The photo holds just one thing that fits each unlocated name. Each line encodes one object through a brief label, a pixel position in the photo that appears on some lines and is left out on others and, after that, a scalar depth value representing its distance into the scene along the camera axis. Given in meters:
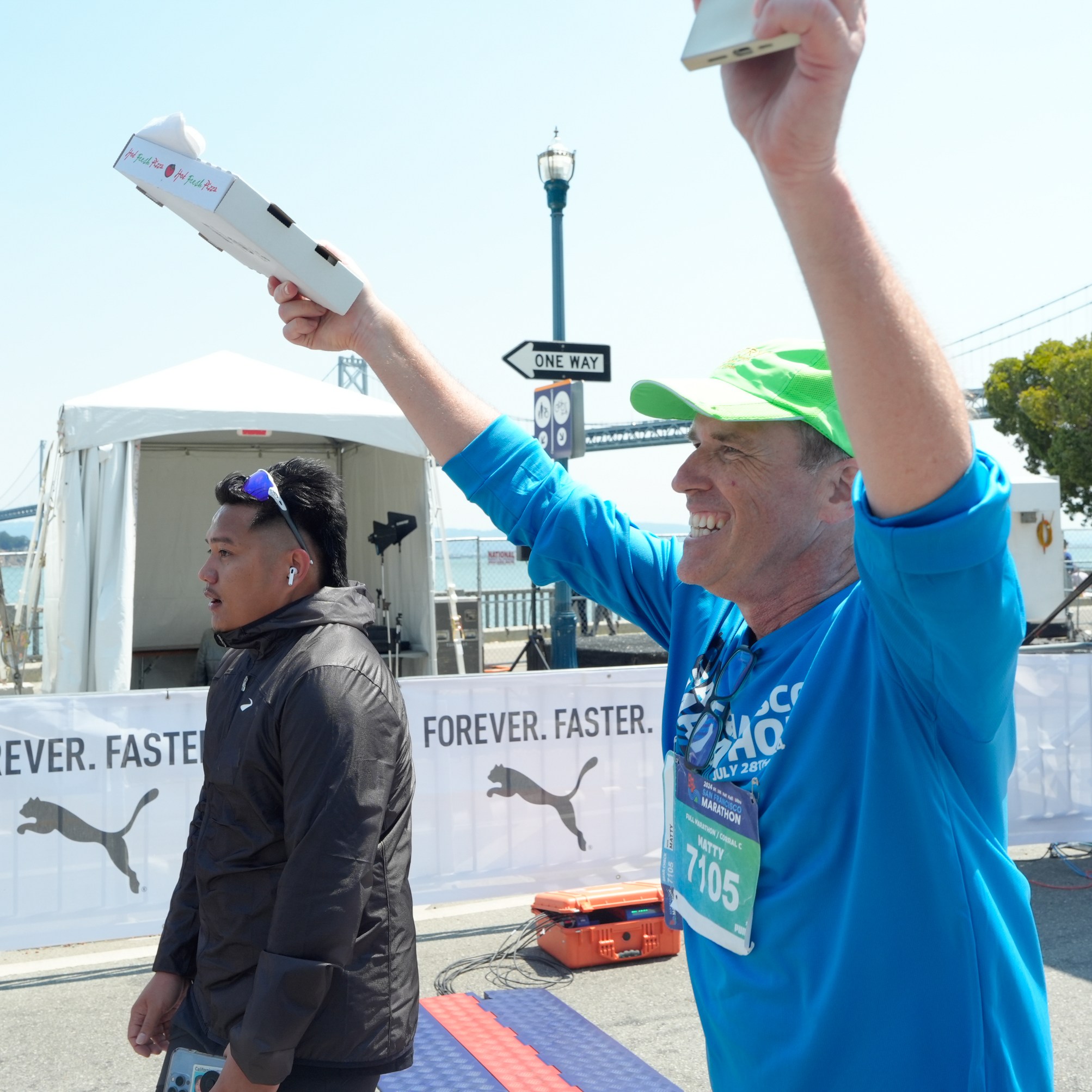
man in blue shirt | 1.01
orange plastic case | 5.03
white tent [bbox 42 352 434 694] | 9.28
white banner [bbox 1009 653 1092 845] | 6.53
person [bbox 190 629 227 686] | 12.52
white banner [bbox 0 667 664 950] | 5.03
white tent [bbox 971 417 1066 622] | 19.05
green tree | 24.09
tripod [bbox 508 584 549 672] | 12.30
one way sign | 8.85
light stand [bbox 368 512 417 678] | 11.68
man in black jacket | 2.12
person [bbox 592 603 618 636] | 18.94
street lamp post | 10.20
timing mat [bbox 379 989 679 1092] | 3.38
